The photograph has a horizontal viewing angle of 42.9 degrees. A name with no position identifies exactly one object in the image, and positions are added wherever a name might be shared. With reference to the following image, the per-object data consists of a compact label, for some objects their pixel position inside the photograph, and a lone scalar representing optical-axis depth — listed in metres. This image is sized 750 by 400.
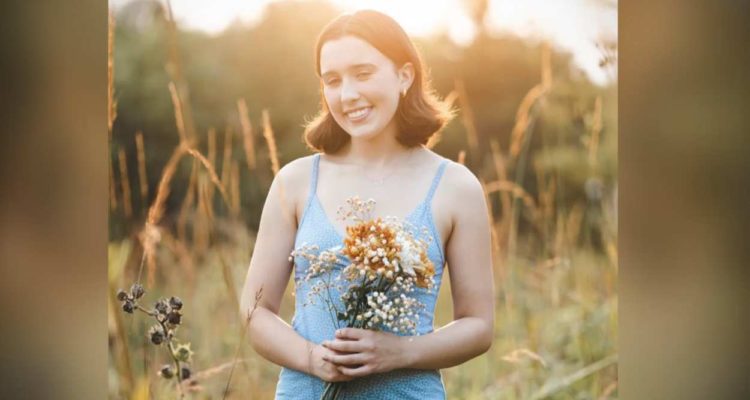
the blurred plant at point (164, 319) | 2.40
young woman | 2.41
